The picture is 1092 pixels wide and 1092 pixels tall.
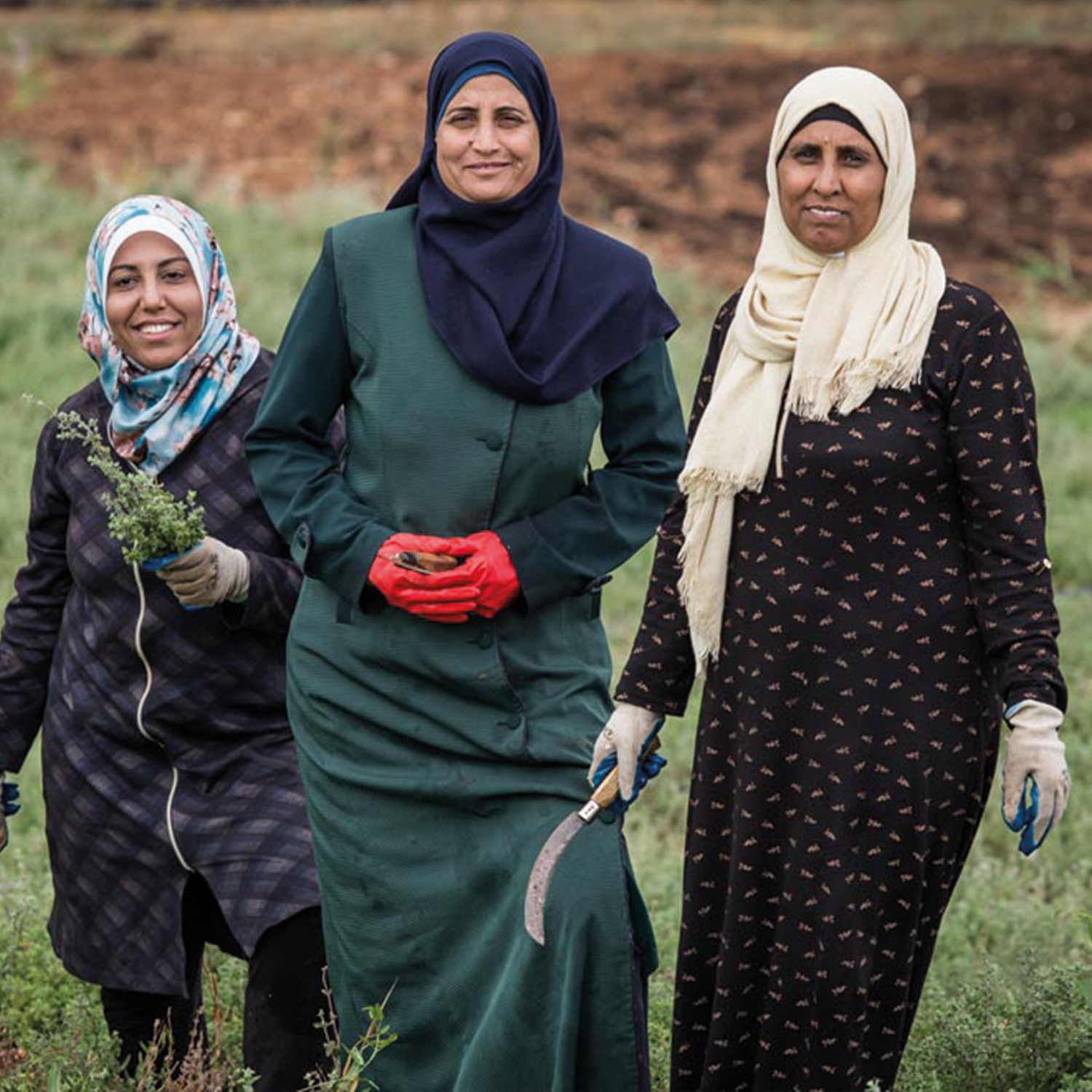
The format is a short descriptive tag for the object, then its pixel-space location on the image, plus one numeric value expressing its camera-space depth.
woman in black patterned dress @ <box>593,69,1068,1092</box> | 6.53
